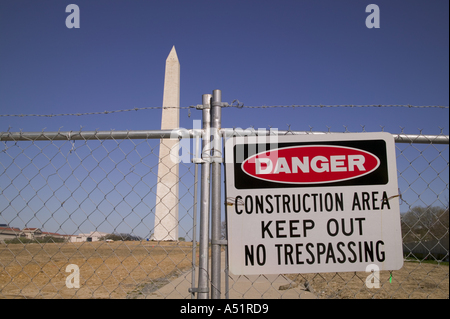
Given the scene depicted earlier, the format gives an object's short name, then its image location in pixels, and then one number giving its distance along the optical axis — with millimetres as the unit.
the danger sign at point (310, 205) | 1651
